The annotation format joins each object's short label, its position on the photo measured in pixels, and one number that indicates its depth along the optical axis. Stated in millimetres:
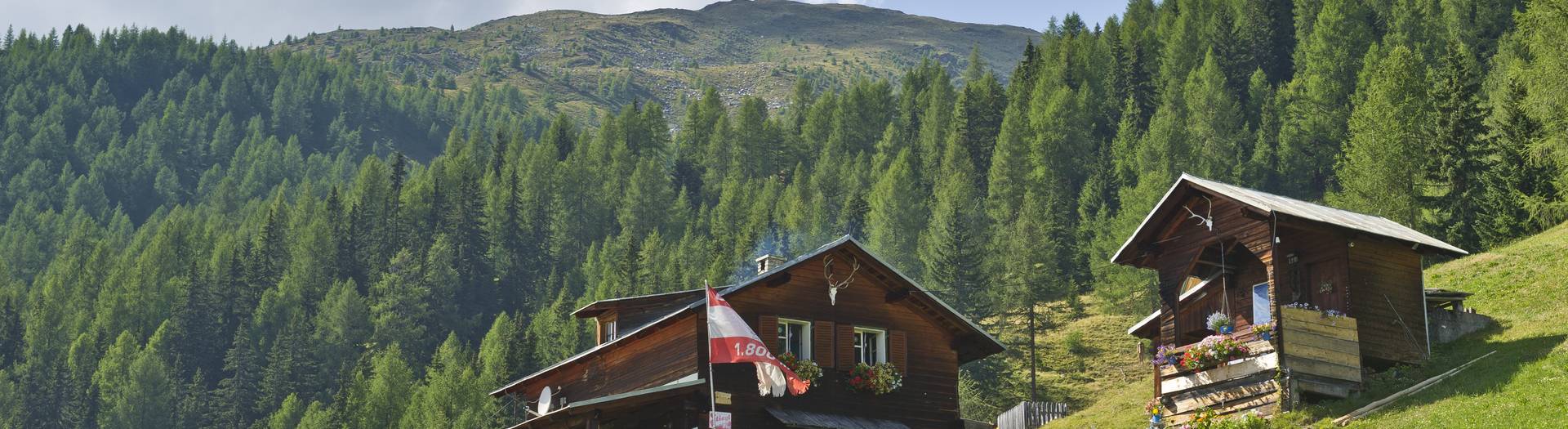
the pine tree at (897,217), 125438
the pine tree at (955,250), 99350
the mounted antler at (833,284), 41469
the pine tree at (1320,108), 114312
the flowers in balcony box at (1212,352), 38094
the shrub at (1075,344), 87312
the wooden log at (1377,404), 35250
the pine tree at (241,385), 142875
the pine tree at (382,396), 125688
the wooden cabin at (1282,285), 36875
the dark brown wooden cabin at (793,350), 38500
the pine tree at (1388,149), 71812
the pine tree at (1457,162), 70875
